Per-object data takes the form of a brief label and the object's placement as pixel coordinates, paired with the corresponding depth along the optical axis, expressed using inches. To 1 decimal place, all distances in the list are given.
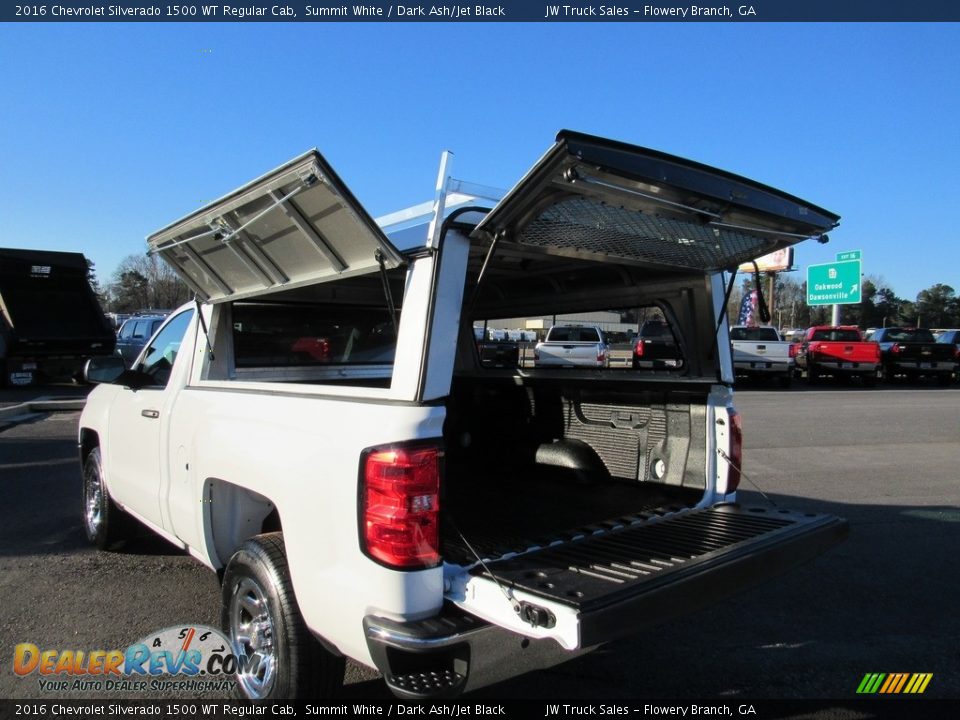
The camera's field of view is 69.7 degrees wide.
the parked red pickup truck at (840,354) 891.4
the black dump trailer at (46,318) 655.1
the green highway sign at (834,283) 1186.6
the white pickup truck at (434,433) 93.2
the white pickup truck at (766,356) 839.7
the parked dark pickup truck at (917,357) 948.0
